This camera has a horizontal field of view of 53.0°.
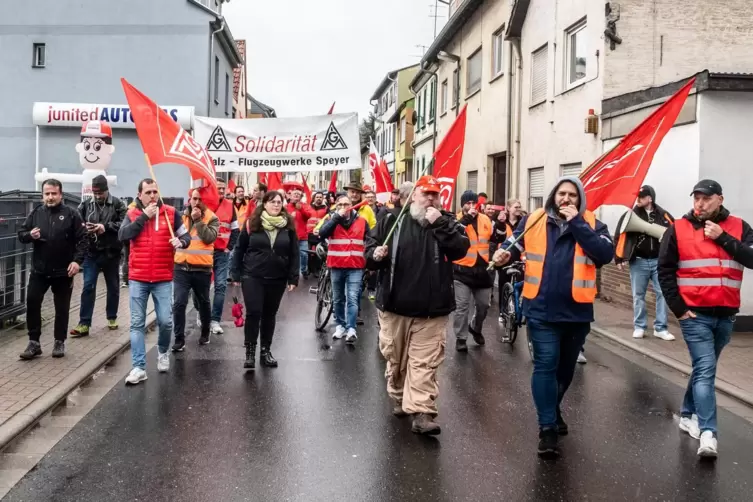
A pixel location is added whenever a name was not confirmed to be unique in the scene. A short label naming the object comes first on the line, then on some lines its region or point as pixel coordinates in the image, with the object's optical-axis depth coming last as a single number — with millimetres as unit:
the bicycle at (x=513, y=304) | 9266
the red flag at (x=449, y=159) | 8141
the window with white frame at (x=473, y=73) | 22953
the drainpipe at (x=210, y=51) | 25219
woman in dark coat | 7629
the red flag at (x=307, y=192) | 19500
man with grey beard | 5656
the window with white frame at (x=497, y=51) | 20500
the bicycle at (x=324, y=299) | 10133
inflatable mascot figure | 11367
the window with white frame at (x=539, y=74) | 17078
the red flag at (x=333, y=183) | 17359
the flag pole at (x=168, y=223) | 7072
